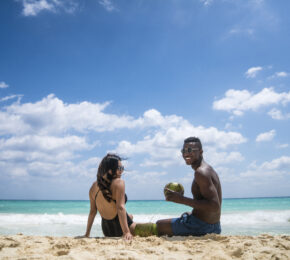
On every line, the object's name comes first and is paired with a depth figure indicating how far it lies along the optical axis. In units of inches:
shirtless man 162.6
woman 171.9
